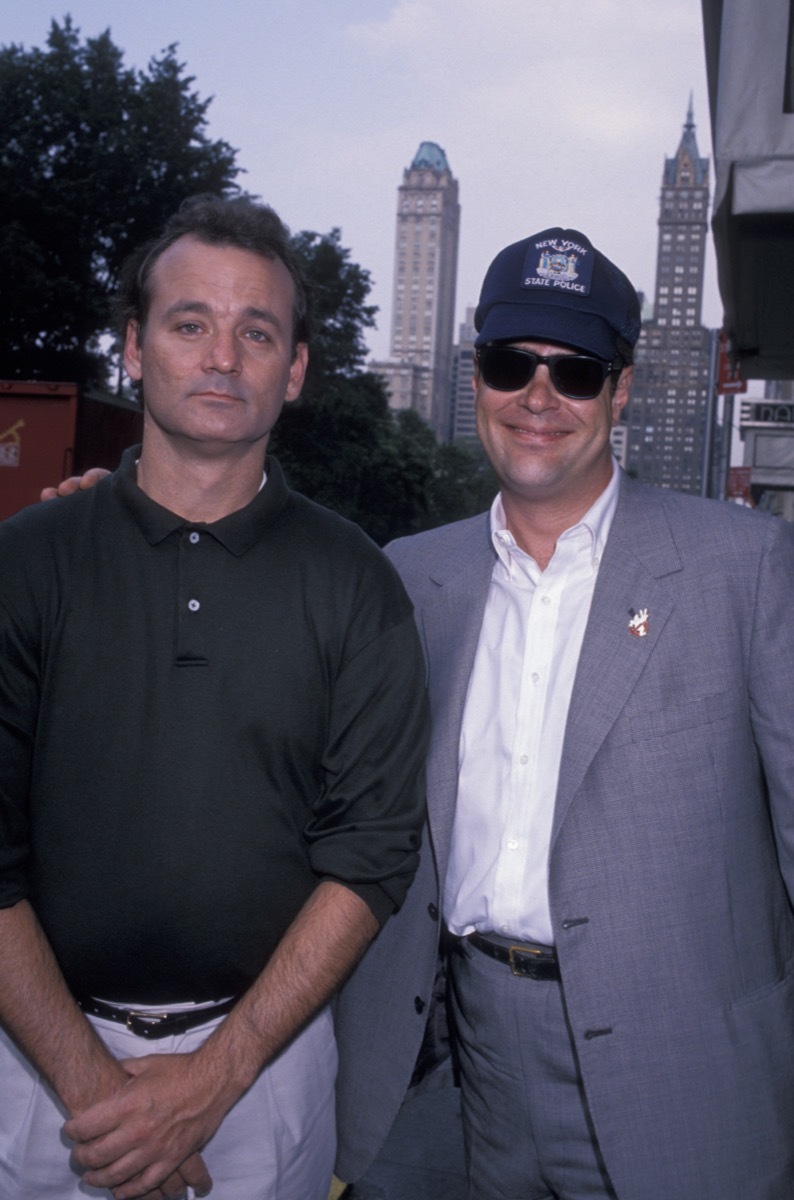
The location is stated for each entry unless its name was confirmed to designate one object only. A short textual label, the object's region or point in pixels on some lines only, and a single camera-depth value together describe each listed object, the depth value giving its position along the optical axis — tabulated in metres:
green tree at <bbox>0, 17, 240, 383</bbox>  28.08
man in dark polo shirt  2.10
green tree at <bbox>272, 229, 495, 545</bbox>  38.34
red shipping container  11.30
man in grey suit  2.32
